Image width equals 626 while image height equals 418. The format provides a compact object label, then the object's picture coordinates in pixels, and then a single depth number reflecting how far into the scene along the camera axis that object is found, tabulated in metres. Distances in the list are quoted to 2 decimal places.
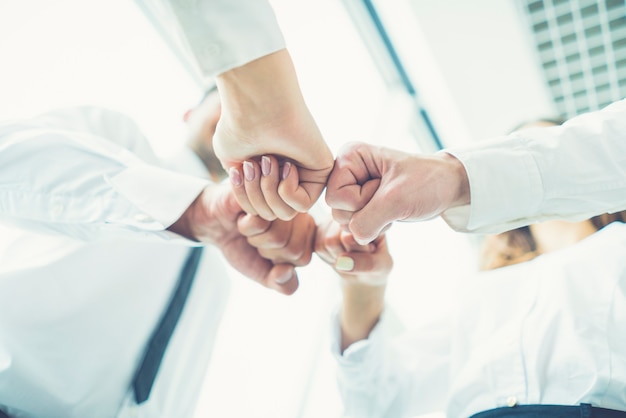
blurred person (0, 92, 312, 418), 0.67
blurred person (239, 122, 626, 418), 0.63
